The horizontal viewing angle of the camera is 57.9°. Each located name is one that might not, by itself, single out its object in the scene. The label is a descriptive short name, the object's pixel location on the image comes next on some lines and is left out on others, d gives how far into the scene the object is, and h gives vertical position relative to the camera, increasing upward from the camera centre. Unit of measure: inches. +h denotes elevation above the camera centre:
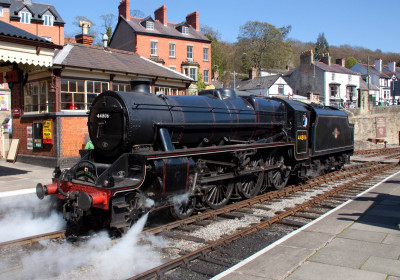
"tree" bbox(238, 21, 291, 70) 2400.3 +579.6
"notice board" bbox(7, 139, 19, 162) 628.7 -37.0
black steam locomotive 236.1 -21.2
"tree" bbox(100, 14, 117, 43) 2009.8 +572.2
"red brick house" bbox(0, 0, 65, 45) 1489.9 +472.4
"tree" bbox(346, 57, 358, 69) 3428.2 +629.3
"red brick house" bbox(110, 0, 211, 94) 1425.9 +362.6
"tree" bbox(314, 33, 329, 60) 3706.2 +859.7
